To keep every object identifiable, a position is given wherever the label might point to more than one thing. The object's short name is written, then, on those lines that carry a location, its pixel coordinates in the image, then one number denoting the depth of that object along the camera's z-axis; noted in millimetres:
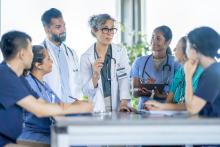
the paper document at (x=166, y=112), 2937
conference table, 2516
